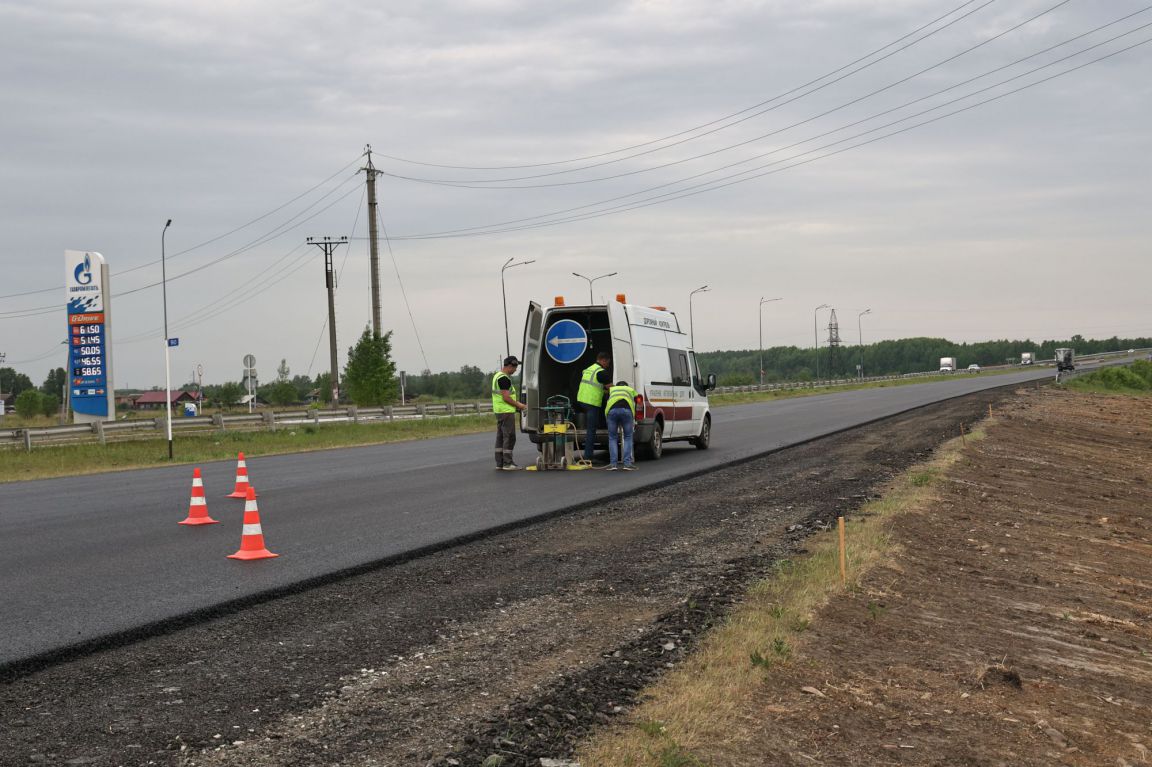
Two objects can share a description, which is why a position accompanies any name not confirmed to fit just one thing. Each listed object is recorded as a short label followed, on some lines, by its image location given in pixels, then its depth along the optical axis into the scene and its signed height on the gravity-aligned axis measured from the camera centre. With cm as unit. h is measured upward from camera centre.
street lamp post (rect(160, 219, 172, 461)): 2673 +78
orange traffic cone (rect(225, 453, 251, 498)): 1439 -110
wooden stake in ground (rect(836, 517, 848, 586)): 842 -153
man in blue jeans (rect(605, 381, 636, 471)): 1825 -57
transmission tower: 13950 +570
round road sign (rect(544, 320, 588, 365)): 1930 +84
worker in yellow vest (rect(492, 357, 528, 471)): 1838 -35
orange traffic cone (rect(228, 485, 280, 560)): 959 -127
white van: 1898 +52
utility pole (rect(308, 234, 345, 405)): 5116 +422
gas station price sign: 3588 +233
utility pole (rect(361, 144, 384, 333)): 4428 +632
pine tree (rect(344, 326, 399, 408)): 5709 +83
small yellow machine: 1878 -98
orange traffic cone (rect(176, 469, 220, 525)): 1213 -127
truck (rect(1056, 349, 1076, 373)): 8019 +65
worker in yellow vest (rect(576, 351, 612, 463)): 1848 +1
